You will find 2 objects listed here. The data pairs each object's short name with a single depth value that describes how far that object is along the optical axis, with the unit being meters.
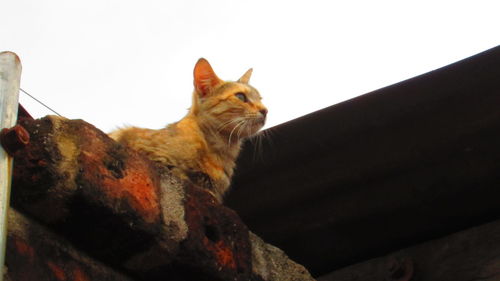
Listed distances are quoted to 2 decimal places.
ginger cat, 2.33
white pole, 1.37
